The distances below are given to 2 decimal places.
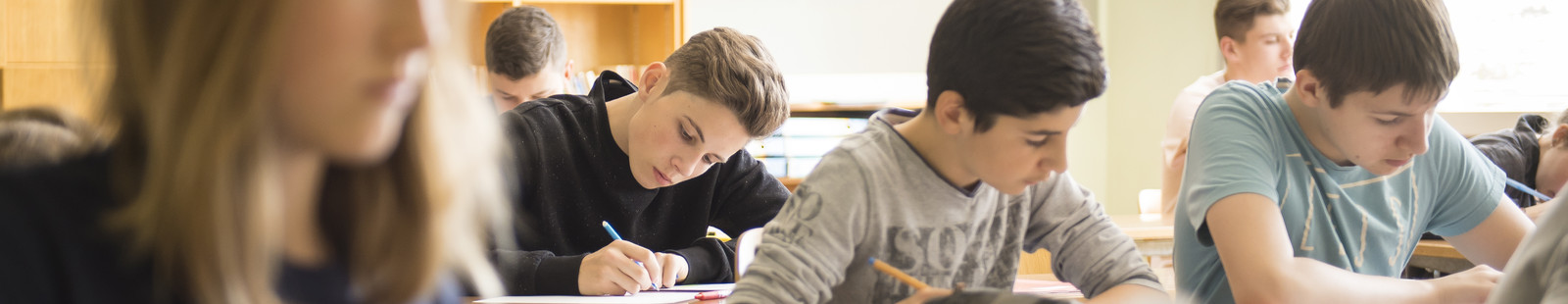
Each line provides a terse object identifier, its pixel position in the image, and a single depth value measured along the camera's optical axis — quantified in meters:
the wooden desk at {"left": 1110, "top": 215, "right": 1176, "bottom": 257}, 2.71
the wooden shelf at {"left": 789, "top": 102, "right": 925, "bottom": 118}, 4.42
